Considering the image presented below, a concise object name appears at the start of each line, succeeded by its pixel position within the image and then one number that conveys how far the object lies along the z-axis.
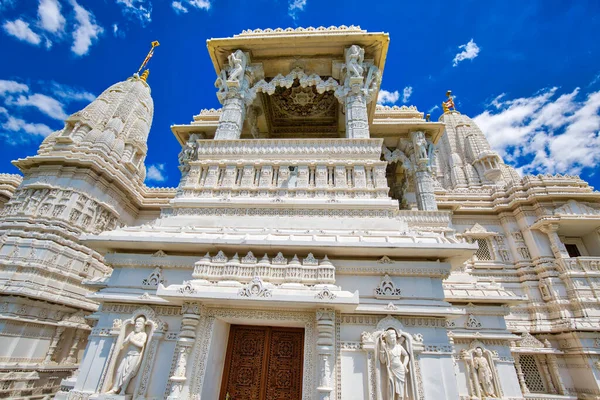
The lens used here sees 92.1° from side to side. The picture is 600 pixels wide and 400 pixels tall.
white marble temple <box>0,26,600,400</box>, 6.11
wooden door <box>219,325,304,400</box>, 6.50
